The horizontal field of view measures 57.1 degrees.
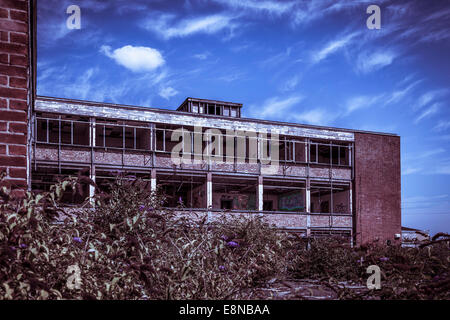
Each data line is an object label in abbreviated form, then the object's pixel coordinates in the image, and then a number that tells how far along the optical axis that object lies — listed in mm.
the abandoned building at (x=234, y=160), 27750
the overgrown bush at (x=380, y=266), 3023
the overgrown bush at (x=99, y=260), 2521
